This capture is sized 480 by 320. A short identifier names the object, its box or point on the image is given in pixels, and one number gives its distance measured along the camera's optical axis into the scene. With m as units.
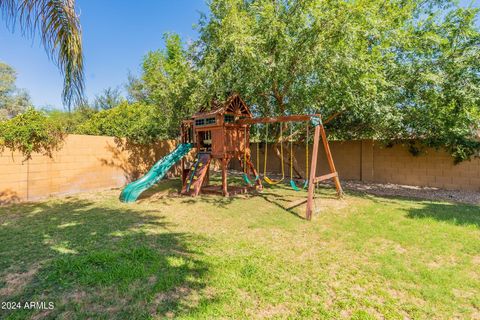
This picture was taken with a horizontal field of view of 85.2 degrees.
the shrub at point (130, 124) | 10.66
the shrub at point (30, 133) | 6.56
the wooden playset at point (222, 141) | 7.75
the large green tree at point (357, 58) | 6.25
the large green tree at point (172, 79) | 7.94
